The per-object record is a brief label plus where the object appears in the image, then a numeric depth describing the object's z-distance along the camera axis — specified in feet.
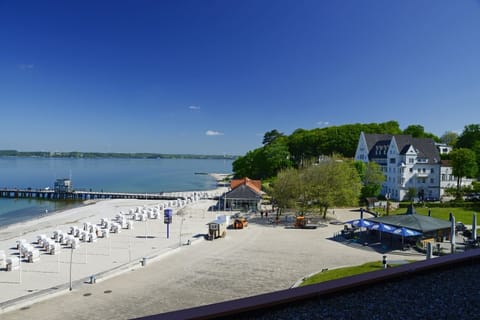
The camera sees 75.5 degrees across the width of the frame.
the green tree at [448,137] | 308.81
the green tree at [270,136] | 354.54
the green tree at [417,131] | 253.12
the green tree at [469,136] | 204.74
